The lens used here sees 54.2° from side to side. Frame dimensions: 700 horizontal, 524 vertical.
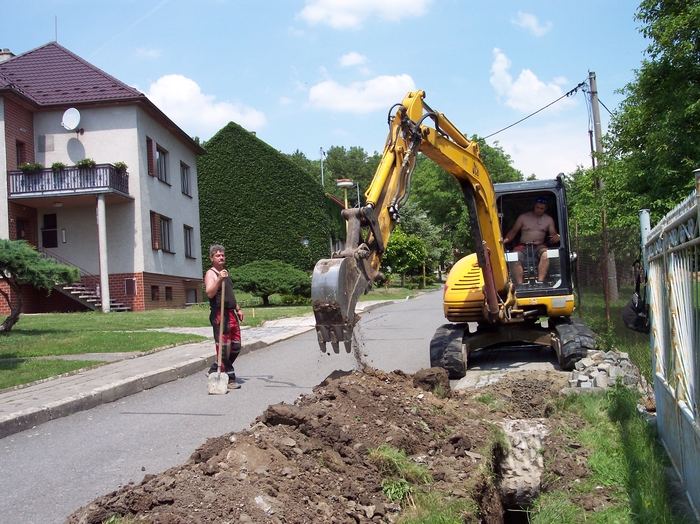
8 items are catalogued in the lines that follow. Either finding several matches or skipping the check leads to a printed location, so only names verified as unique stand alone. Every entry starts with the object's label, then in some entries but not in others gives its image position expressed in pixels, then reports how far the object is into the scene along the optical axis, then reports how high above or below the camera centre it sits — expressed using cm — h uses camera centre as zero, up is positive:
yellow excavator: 562 +24
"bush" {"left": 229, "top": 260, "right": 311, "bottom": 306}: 2612 +60
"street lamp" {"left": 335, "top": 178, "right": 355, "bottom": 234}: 2369 +381
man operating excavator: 1030 +76
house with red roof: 2514 +483
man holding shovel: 916 -20
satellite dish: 2567 +713
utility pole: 2184 +560
